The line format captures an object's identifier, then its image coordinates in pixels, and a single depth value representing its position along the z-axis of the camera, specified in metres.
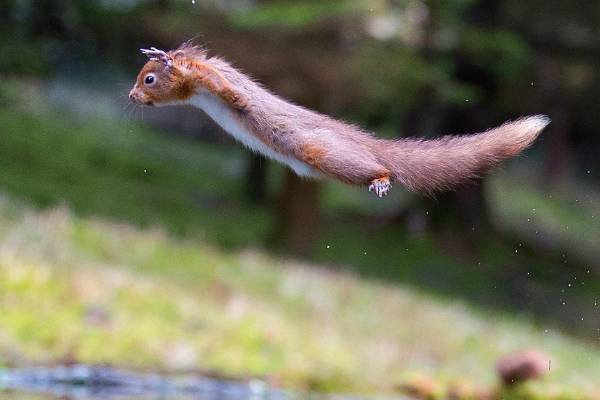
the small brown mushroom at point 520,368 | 11.12
